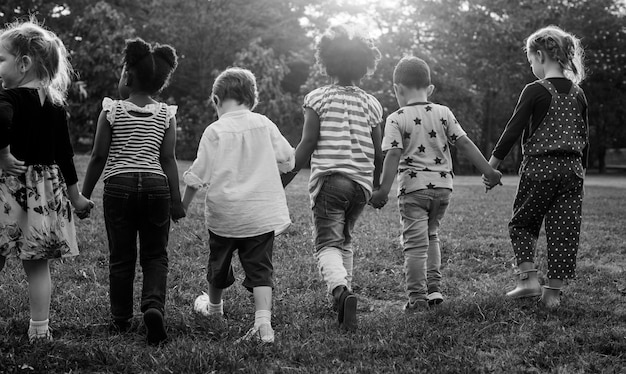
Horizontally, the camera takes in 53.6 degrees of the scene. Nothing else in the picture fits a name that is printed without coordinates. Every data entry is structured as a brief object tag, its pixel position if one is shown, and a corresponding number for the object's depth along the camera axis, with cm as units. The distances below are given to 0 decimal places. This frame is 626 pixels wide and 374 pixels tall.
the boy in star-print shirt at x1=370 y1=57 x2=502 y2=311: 404
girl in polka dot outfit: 407
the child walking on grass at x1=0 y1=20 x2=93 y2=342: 314
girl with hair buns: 332
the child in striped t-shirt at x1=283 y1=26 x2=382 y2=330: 376
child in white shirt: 341
